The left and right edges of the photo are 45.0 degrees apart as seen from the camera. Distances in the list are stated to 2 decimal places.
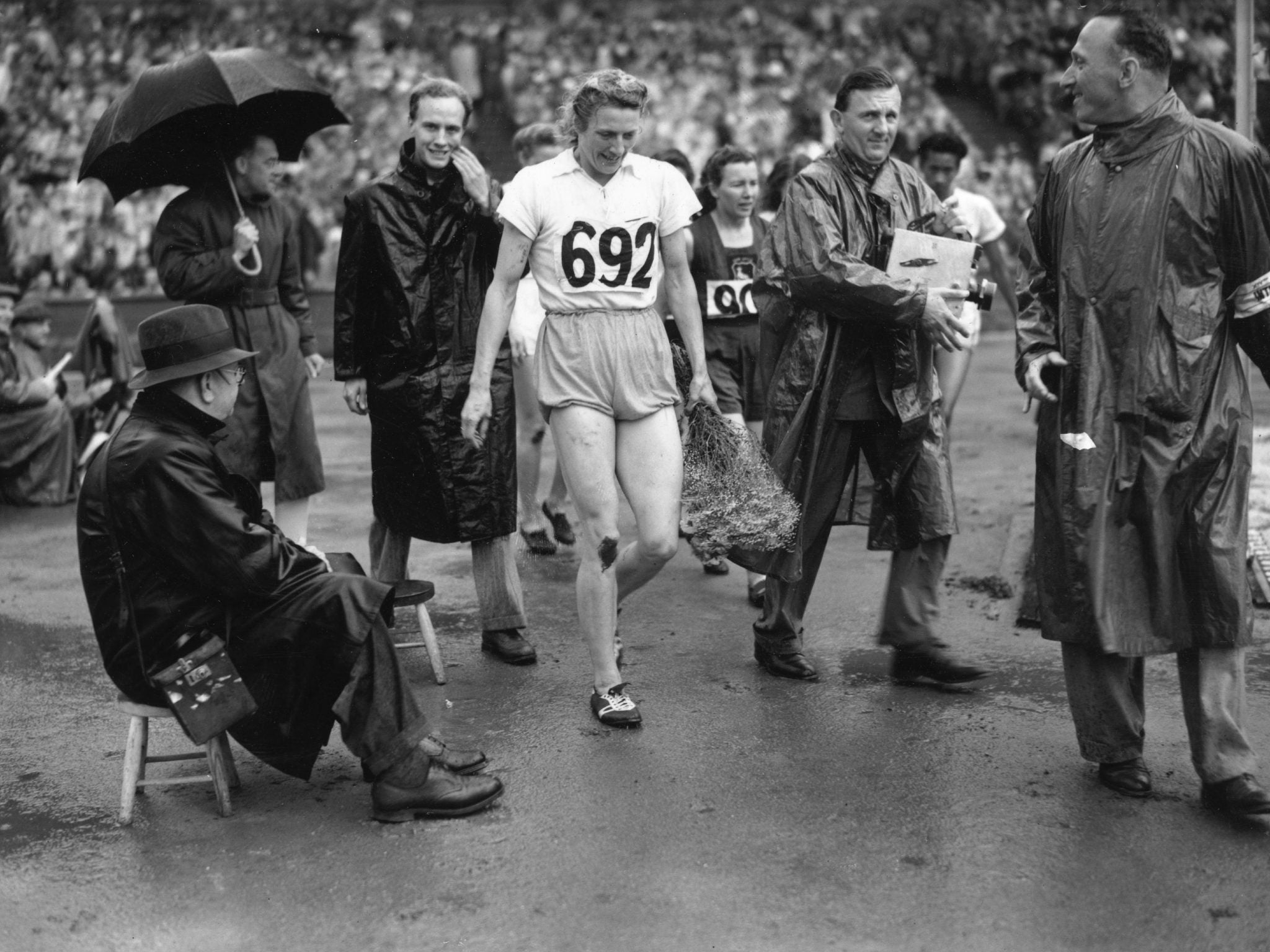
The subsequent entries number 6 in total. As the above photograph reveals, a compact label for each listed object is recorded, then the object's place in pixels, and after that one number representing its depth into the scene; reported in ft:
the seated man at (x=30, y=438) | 30.48
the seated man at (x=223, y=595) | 13.23
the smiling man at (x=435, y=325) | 18.51
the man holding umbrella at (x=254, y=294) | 20.02
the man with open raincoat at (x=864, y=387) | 17.08
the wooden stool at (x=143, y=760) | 13.85
